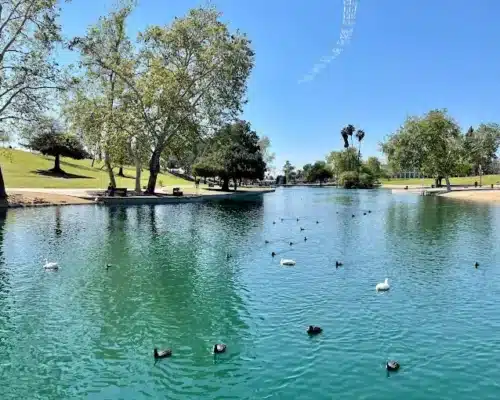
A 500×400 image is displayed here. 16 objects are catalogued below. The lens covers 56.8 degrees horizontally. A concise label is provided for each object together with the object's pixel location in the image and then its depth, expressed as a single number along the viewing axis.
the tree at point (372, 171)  186.12
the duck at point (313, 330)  13.76
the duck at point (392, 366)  11.38
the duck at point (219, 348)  12.43
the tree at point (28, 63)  47.44
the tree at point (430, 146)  101.94
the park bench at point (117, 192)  60.16
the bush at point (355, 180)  158.62
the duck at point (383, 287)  18.56
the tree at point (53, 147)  93.07
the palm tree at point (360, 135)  197.88
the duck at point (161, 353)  12.06
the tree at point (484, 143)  161.62
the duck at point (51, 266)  21.58
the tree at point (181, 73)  61.62
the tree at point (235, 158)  90.56
